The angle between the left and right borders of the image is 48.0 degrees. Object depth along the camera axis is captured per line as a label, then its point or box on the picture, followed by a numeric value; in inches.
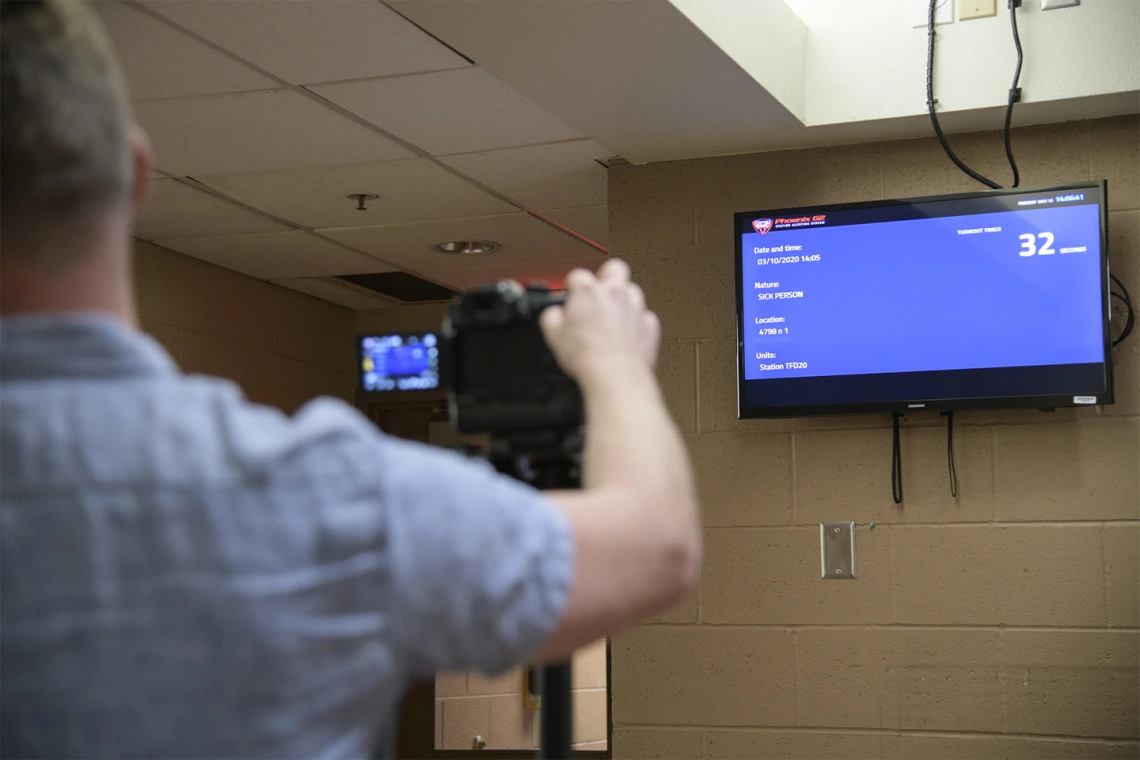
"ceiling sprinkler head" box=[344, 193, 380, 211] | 163.2
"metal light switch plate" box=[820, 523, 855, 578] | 133.6
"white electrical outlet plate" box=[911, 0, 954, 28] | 127.0
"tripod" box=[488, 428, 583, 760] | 39.6
